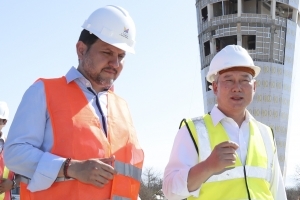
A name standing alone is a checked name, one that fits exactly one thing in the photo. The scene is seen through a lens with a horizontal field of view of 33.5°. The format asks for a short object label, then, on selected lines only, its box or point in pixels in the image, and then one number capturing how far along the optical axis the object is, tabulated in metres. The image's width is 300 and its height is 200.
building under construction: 33.03
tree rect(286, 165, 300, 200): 50.62
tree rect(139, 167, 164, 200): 47.56
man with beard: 2.53
